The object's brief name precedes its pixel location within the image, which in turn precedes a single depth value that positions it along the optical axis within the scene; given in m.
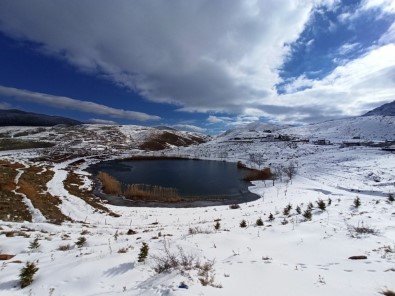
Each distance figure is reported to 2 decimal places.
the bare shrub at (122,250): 9.77
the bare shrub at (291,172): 59.60
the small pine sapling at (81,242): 12.29
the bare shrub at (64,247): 11.29
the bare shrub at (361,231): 10.85
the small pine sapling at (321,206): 18.07
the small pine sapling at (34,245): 11.04
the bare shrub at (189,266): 6.58
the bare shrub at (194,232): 14.27
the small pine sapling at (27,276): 6.89
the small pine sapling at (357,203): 18.75
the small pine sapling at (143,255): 8.45
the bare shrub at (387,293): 5.40
